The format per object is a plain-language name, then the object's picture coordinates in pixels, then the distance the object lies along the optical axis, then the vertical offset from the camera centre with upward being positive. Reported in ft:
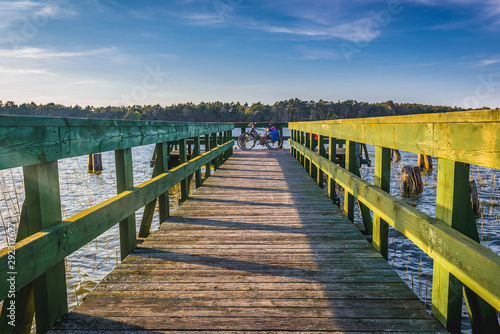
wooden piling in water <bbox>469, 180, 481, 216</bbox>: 28.74 -6.35
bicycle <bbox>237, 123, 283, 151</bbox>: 58.08 -2.53
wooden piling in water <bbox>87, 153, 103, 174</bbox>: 61.21 -6.48
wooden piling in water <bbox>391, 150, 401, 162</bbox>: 68.97 -7.07
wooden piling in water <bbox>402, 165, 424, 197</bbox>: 38.91 -6.52
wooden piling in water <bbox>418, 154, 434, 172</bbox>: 58.49 -6.89
